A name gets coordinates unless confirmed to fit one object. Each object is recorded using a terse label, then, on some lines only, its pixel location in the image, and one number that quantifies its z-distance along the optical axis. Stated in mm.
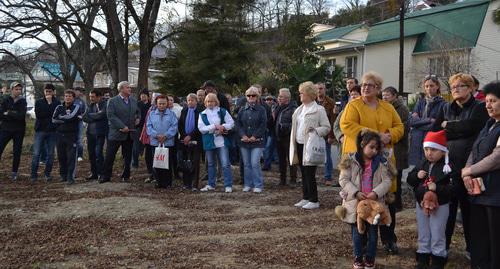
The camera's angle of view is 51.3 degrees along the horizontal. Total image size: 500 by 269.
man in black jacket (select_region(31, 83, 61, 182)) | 10703
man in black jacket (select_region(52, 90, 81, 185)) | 10312
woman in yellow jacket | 5621
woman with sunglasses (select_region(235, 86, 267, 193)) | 9617
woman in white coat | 8164
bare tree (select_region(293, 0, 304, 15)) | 53006
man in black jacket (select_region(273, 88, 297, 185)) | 10046
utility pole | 27197
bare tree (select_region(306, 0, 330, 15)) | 62062
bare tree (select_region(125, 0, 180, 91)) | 19625
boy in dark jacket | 5023
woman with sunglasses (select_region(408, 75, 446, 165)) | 7119
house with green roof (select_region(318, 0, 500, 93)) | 28438
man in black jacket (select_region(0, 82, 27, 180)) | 10867
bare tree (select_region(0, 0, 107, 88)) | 17719
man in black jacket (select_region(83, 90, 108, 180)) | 11000
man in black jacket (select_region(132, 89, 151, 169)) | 11952
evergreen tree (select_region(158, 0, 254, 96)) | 27250
